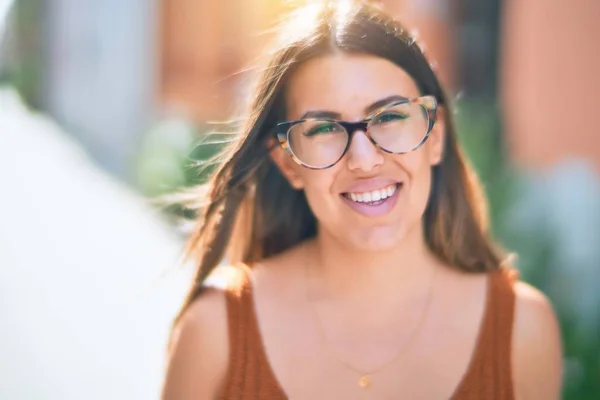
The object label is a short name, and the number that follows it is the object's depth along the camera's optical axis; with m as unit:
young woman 0.93
